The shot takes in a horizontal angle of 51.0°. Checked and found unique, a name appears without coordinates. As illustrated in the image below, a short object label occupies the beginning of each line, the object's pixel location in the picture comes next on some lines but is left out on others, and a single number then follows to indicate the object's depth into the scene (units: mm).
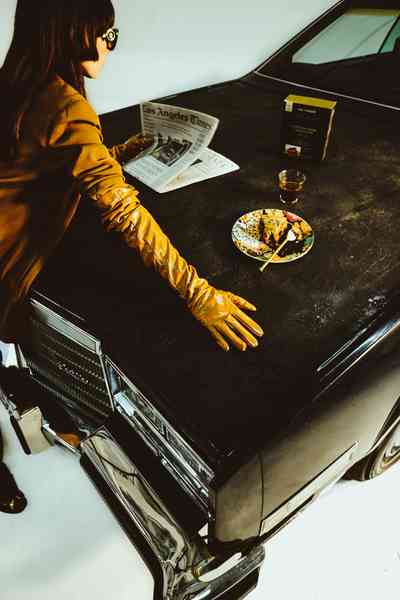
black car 854
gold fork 1145
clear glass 1341
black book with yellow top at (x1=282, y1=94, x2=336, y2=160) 1529
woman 904
